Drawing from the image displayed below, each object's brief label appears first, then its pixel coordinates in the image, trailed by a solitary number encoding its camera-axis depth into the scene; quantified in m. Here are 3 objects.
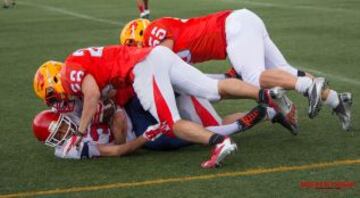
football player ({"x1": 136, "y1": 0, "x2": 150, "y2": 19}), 35.07
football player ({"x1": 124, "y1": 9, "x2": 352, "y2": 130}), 12.80
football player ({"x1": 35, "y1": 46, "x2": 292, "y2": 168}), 11.80
